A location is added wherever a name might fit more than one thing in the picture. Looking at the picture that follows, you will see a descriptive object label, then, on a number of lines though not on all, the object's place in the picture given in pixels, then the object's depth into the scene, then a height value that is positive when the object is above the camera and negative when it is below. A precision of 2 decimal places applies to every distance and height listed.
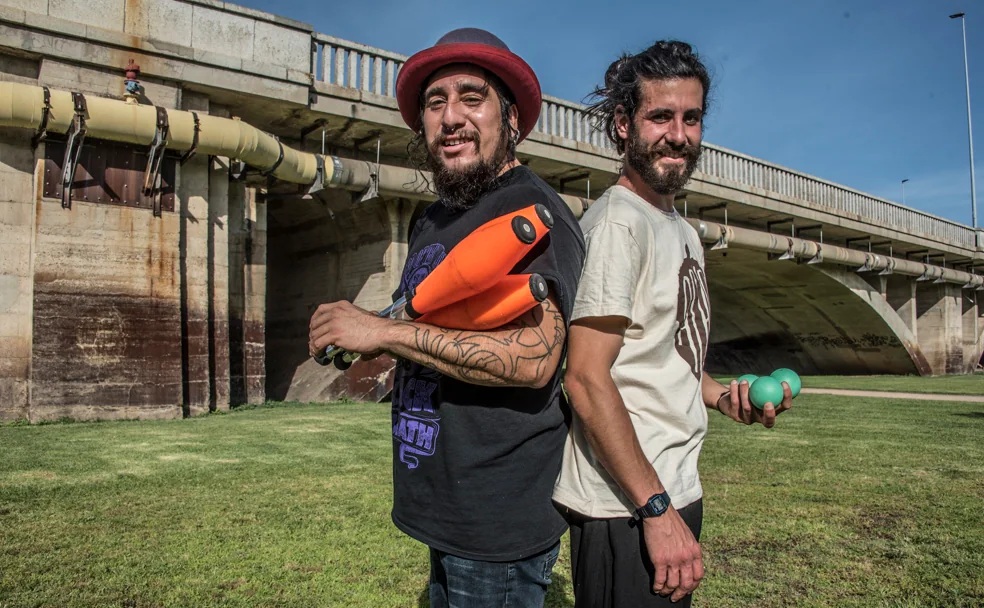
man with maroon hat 1.54 -0.11
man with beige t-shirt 1.62 -0.08
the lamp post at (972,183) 36.65 +8.50
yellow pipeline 9.18 +3.22
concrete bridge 9.70 +2.41
